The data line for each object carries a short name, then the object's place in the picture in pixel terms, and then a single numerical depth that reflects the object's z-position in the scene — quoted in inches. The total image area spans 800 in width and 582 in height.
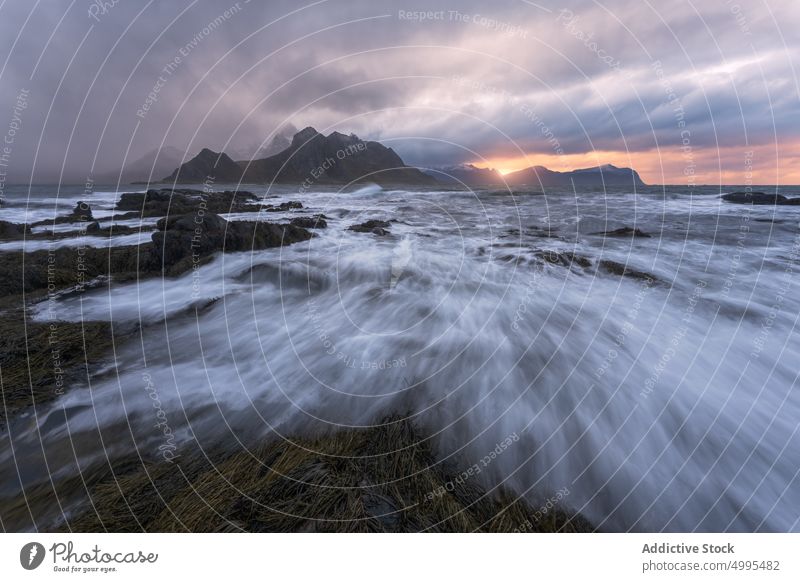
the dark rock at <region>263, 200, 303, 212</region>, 464.1
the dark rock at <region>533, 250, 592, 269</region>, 243.8
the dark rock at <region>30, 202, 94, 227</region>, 349.5
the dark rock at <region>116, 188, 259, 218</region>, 388.3
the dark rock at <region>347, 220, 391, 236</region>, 329.4
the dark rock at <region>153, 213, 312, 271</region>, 215.0
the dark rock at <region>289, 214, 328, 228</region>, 339.3
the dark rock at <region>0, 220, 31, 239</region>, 281.4
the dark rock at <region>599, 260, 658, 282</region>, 221.6
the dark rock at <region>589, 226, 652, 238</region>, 345.7
